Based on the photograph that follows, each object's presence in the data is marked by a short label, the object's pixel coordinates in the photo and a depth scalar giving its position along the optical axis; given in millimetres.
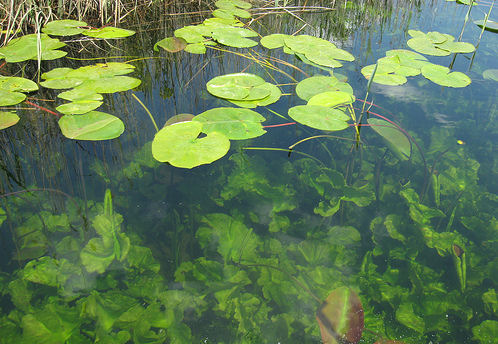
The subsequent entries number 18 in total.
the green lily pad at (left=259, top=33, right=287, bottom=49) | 2736
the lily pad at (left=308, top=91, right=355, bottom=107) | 2010
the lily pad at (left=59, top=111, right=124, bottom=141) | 1670
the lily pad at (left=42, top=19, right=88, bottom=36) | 2673
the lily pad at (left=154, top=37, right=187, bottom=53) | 2596
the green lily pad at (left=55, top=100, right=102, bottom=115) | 1811
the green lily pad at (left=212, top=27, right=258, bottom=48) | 2691
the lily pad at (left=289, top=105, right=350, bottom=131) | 1807
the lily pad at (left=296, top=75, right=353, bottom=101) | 2133
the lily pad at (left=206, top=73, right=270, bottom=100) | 2025
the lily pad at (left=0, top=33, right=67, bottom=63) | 2305
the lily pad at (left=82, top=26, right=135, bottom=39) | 2762
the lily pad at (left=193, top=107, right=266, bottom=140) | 1746
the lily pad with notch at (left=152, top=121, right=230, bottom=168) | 1552
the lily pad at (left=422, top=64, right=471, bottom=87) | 2328
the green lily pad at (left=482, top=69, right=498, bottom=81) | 2468
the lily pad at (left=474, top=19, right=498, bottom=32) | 3221
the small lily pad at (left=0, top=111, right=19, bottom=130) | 1727
